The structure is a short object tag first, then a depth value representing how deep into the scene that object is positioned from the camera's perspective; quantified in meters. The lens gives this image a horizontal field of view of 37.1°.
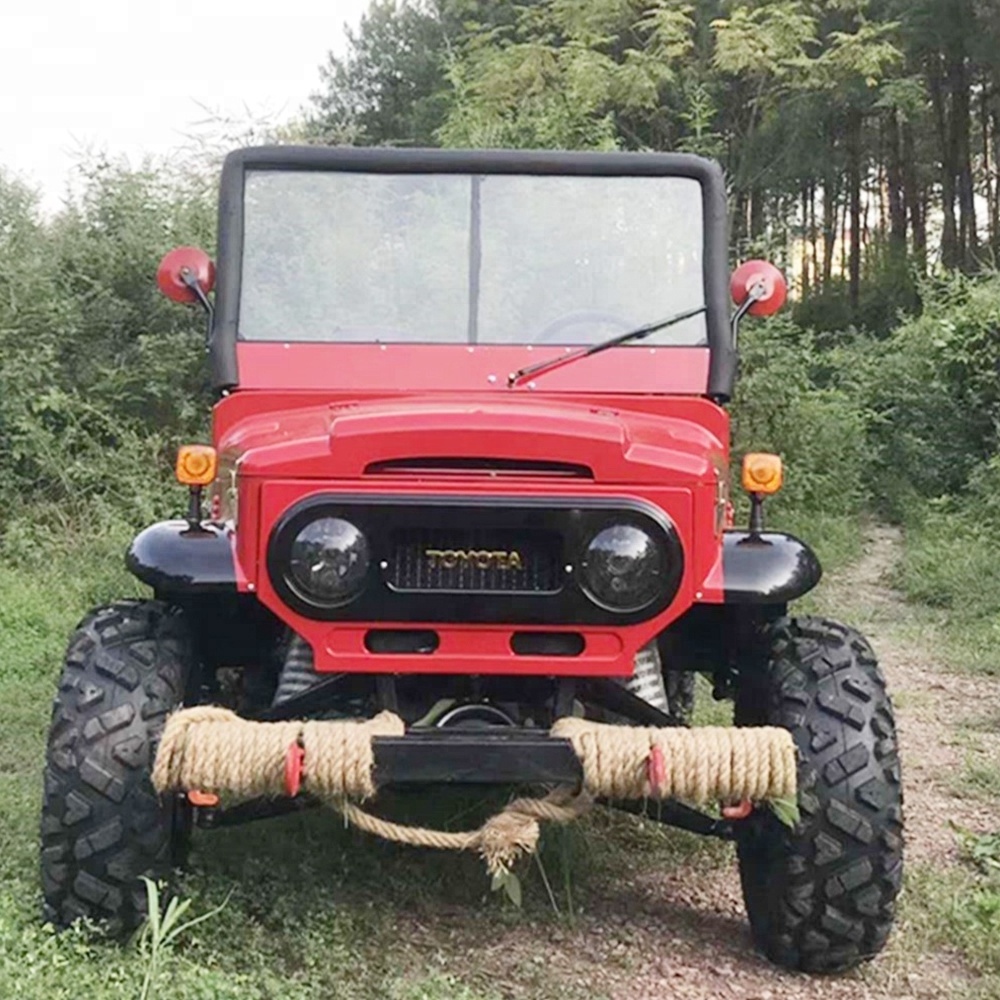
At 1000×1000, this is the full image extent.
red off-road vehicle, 3.16
